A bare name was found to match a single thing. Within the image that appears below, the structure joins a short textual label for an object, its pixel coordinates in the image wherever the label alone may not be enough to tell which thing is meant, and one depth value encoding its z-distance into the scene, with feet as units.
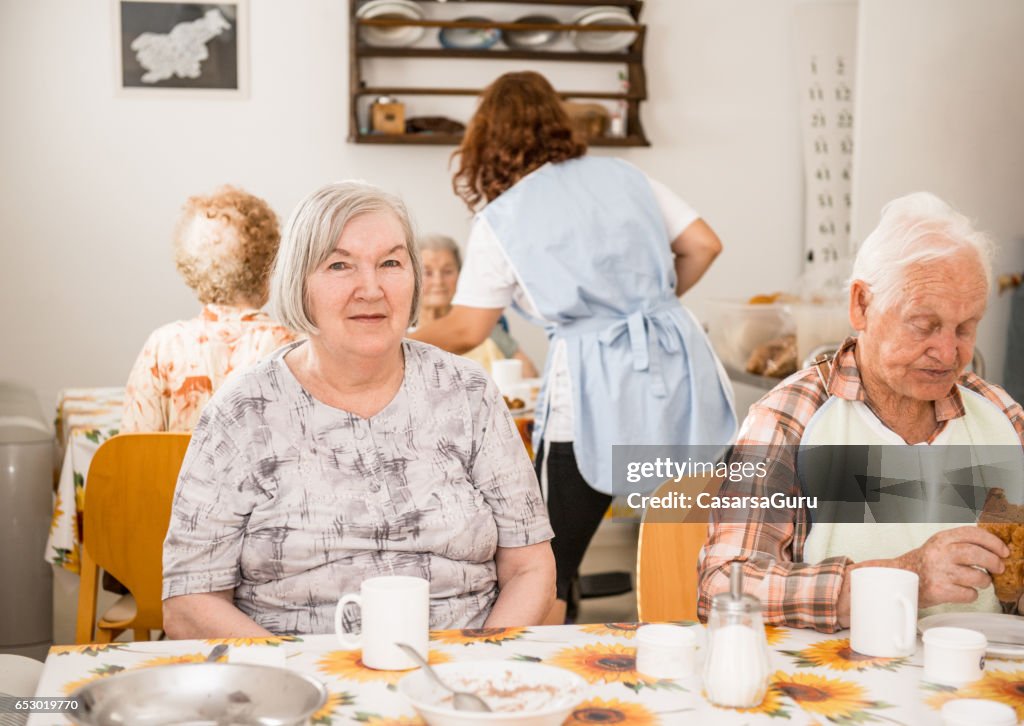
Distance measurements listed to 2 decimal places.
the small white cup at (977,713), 3.23
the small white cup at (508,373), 10.18
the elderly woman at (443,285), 12.16
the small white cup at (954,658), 3.68
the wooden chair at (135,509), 6.51
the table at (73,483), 8.11
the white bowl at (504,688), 3.11
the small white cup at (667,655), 3.69
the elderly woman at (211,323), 7.72
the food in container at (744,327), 11.06
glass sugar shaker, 3.44
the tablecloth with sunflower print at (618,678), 3.40
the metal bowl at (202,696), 3.27
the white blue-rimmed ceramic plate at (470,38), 13.62
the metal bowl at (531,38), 13.84
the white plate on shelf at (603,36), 13.79
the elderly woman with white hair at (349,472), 4.89
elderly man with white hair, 4.85
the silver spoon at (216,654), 3.78
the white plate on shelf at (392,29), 13.21
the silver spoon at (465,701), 3.23
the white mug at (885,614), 3.89
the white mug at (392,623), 3.72
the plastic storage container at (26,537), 8.37
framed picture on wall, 13.08
